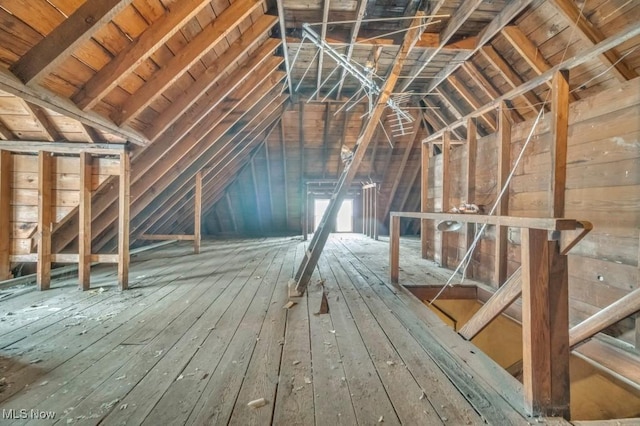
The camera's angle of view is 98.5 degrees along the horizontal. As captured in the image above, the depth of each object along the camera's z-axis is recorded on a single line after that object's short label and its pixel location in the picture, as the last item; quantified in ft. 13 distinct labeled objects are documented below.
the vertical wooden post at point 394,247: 10.05
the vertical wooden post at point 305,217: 23.16
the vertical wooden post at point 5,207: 8.98
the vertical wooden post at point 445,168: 12.32
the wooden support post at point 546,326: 3.78
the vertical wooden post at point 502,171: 9.34
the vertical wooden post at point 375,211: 23.98
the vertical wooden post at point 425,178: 14.24
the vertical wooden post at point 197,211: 16.26
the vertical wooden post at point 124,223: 9.24
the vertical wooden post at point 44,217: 8.89
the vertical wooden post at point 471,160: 10.91
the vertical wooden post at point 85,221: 9.05
